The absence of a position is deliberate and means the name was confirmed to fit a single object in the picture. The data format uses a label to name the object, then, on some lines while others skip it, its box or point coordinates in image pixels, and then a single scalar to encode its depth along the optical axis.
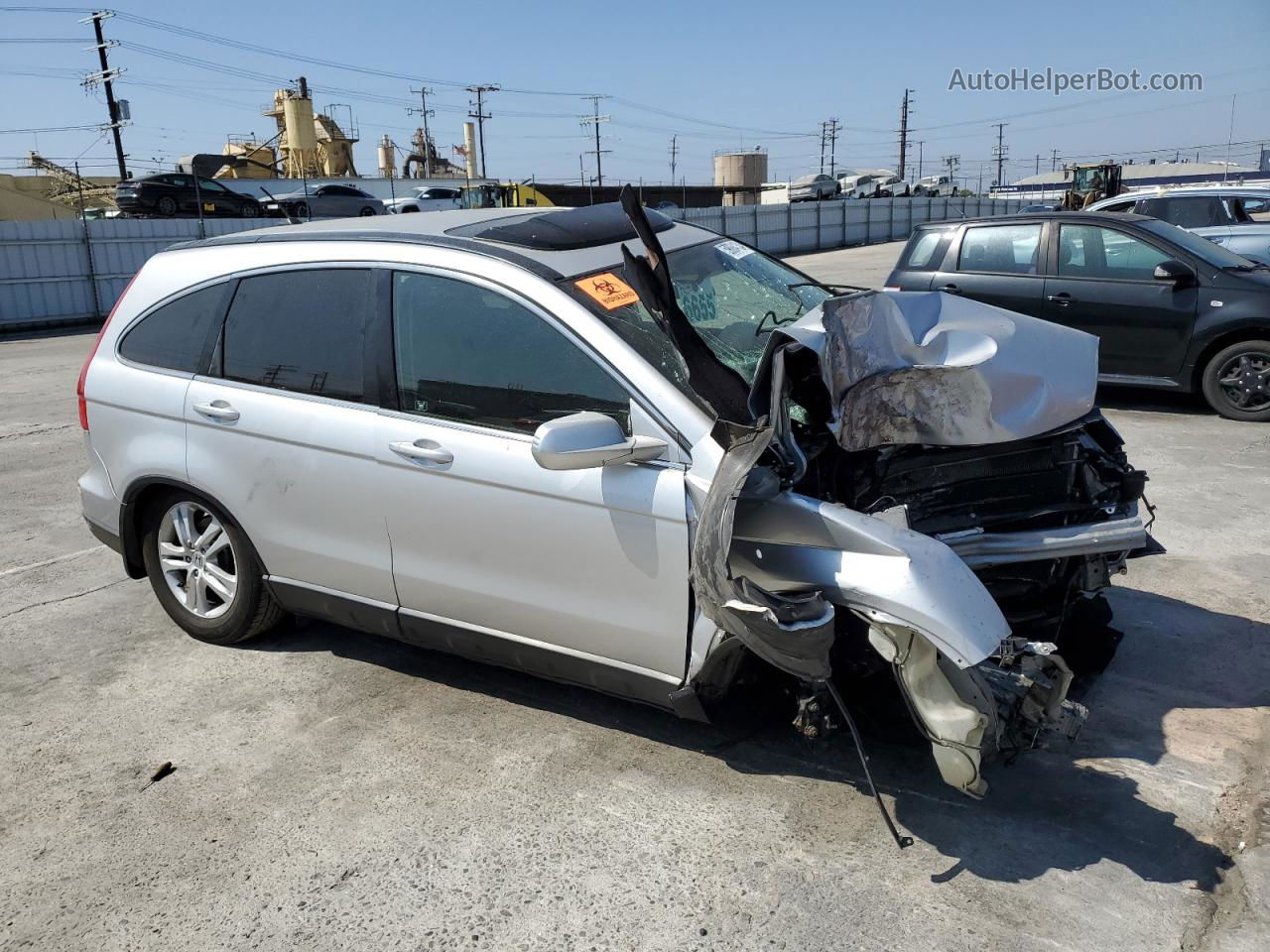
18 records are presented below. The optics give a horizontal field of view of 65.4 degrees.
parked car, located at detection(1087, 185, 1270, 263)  12.13
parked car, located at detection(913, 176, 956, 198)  56.93
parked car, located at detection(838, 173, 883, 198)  52.86
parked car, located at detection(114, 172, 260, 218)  30.02
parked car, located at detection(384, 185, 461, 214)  35.31
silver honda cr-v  2.80
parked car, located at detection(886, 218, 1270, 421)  7.88
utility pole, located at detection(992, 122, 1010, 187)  114.94
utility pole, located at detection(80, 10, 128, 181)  41.22
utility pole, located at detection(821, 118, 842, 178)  96.00
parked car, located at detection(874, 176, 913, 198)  51.97
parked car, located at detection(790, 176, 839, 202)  48.87
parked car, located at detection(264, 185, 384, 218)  31.30
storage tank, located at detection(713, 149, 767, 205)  64.94
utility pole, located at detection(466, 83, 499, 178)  75.94
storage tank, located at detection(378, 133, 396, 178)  62.25
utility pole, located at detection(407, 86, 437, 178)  58.58
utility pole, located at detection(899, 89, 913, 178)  80.81
